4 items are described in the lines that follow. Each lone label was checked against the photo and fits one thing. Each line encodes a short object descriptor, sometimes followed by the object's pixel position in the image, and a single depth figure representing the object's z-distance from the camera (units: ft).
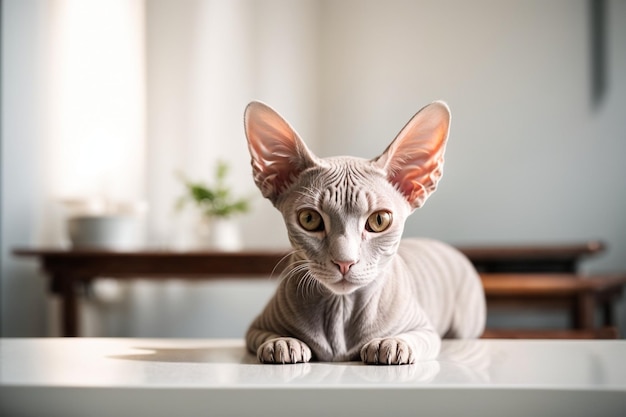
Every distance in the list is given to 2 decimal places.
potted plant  8.63
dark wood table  7.29
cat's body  2.44
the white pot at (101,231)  8.07
